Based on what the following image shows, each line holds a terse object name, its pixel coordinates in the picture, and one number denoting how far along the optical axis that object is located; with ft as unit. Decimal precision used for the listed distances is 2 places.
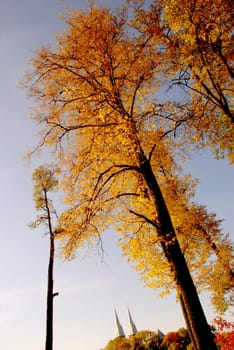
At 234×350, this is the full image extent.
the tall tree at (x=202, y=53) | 24.08
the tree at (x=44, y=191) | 47.28
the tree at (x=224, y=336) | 46.93
